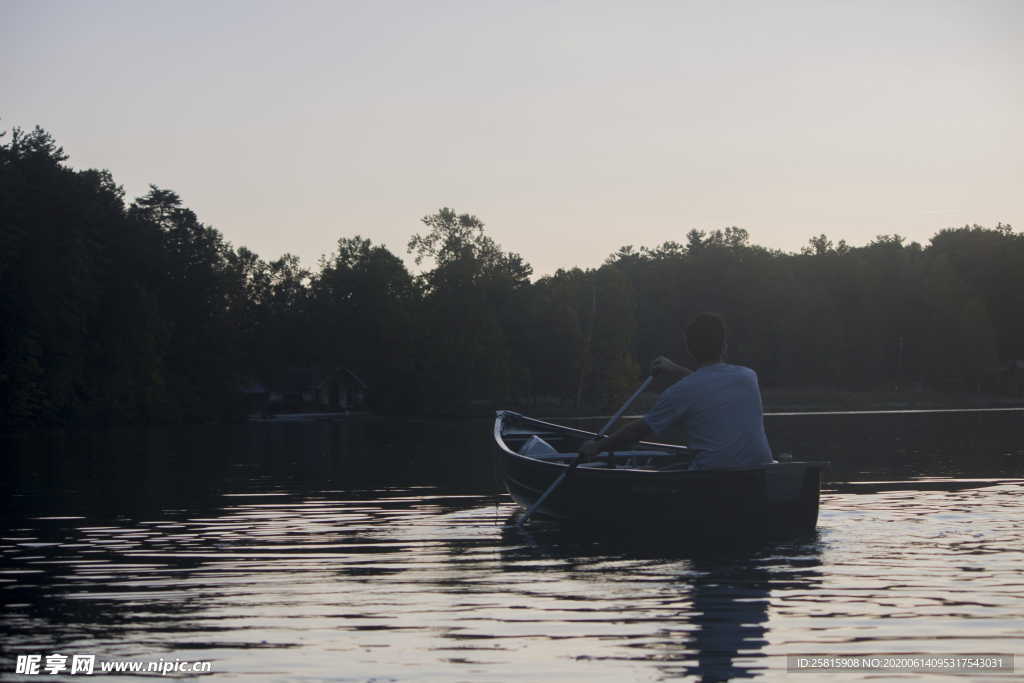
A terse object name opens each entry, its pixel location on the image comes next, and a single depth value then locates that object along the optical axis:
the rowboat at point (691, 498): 12.32
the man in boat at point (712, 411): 12.20
